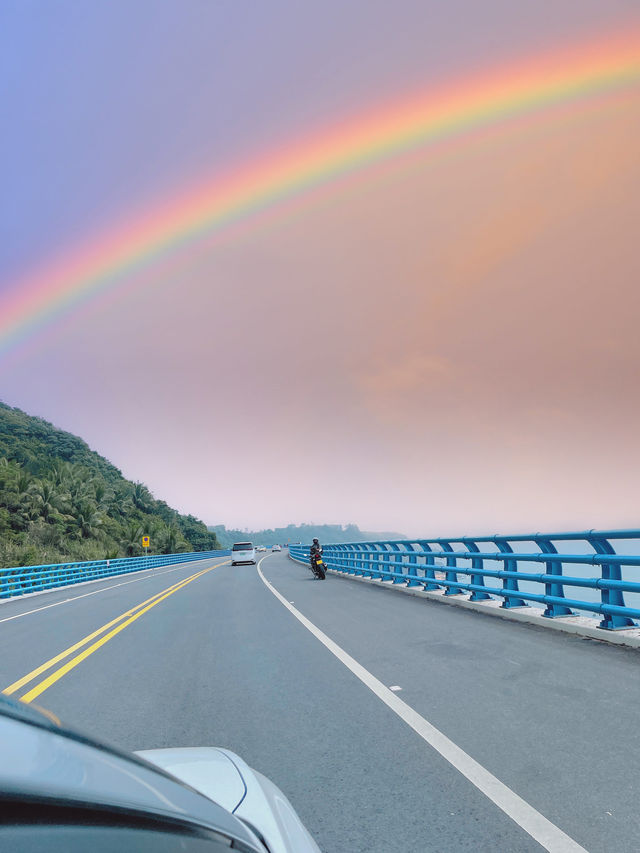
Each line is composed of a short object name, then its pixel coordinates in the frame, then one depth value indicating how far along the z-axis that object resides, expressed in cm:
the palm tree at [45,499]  6212
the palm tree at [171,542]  8556
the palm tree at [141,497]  10206
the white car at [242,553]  4726
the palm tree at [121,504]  9008
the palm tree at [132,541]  7275
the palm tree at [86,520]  6631
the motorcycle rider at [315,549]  2545
